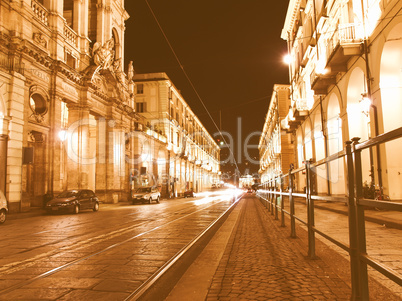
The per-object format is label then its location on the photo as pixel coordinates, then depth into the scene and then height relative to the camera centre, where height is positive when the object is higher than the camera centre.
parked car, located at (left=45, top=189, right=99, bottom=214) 18.66 -0.95
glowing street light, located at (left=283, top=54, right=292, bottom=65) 35.03 +12.89
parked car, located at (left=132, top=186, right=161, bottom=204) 29.98 -0.96
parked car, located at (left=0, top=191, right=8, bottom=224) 13.61 -0.91
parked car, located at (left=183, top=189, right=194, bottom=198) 50.05 -1.54
